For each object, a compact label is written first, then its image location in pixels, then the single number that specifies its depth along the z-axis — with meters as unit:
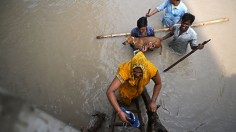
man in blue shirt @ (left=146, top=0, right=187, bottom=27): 5.10
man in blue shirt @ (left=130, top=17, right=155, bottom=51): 4.35
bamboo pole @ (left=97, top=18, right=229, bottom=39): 5.37
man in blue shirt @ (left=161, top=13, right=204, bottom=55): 4.26
